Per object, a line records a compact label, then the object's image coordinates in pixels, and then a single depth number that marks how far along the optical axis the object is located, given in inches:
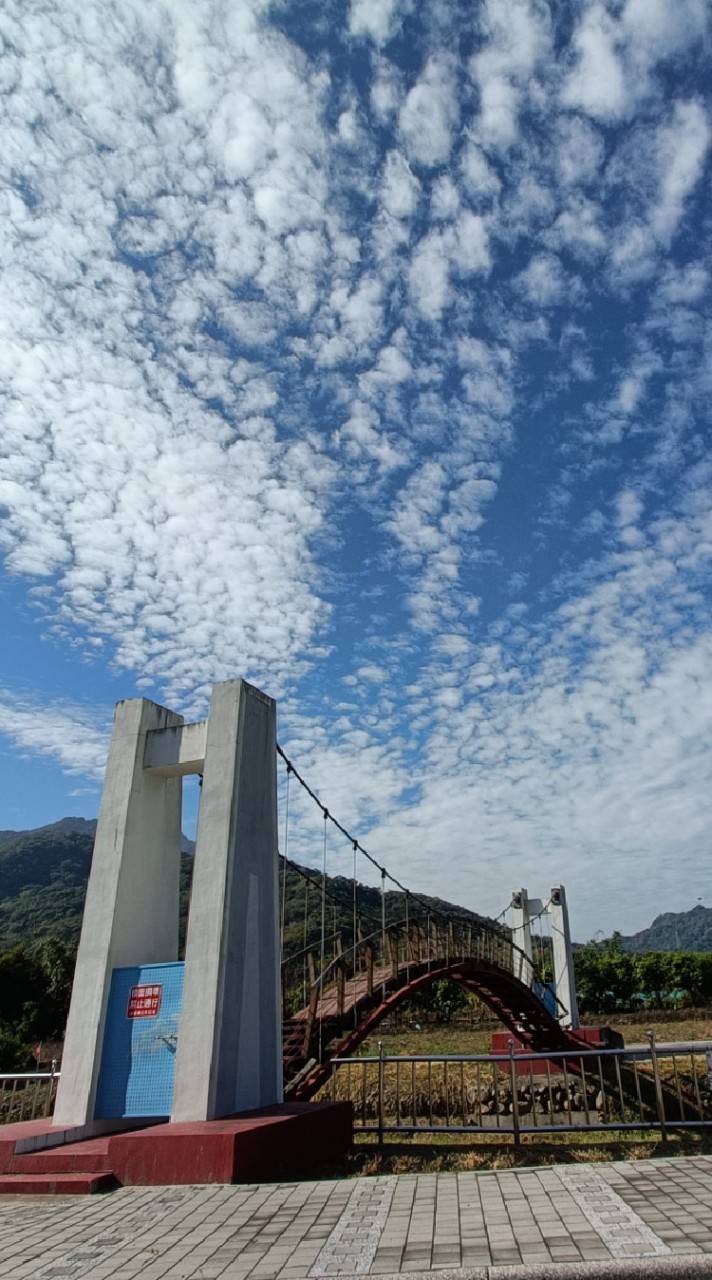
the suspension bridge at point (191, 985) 226.4
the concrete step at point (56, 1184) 207.8
